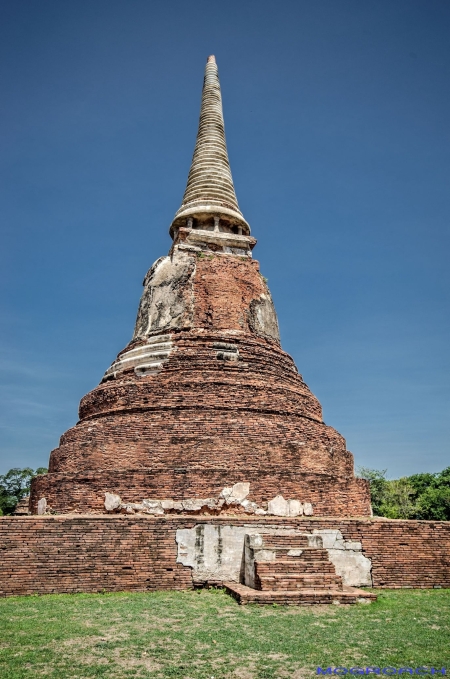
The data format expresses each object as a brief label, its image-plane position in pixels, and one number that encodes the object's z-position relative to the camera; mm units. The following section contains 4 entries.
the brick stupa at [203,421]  11586
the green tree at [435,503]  32031
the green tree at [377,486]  37562
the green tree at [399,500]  31748
